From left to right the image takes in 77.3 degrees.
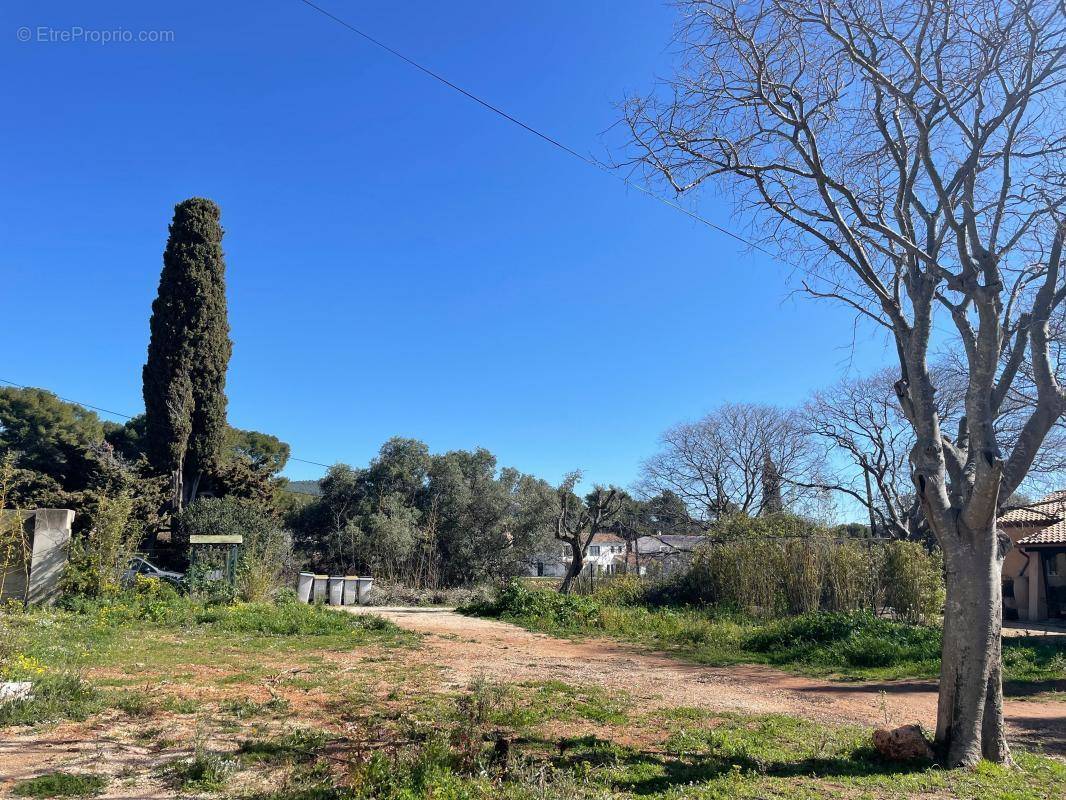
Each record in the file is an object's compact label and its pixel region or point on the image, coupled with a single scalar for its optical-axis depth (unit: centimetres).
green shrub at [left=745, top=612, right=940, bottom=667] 1019
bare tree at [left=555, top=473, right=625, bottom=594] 1980
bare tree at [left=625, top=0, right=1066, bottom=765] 483
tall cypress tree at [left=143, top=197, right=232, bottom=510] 2081
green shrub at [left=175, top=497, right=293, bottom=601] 1753
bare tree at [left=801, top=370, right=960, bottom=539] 2714
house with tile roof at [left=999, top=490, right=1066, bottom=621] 1897
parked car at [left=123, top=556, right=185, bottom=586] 1500
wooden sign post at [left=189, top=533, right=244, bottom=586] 1488
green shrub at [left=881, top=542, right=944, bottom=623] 1327
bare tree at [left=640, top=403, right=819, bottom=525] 3306
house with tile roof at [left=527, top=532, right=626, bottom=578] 2216
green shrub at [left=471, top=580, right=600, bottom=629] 1498
